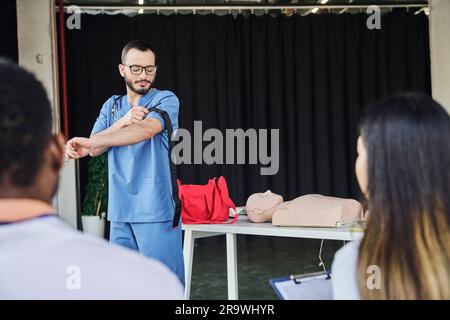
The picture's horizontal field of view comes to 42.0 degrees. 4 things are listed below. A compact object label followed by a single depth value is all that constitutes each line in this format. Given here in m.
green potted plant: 6.21
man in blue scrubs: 2.24
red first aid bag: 2.86
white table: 2.42
